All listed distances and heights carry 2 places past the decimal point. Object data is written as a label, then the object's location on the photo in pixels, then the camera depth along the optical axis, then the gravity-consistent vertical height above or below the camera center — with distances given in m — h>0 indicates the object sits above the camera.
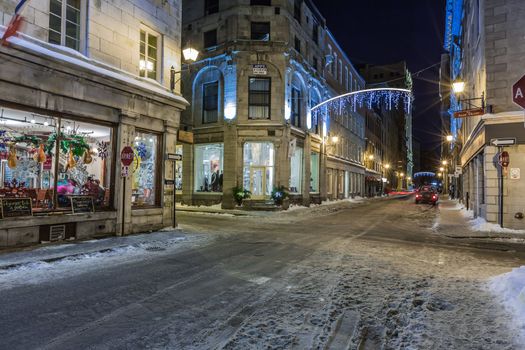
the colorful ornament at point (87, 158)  11.84 +0.77
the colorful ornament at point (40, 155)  10.66 +0.76
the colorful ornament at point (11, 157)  9.98 +0.64
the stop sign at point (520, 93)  6.50 +1.73
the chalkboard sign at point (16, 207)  9.26 -0.70
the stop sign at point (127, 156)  11.39 +0.82
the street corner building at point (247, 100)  25.81 +6.23
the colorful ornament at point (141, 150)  13.59 +1.21
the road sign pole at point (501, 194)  14.82 -0.26
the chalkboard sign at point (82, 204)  11.02 -0.71
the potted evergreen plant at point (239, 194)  24.73 -0.68
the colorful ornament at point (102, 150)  12.16 +1.06
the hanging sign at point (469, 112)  15.22 +3.22
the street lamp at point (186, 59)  14.16 +4.88
